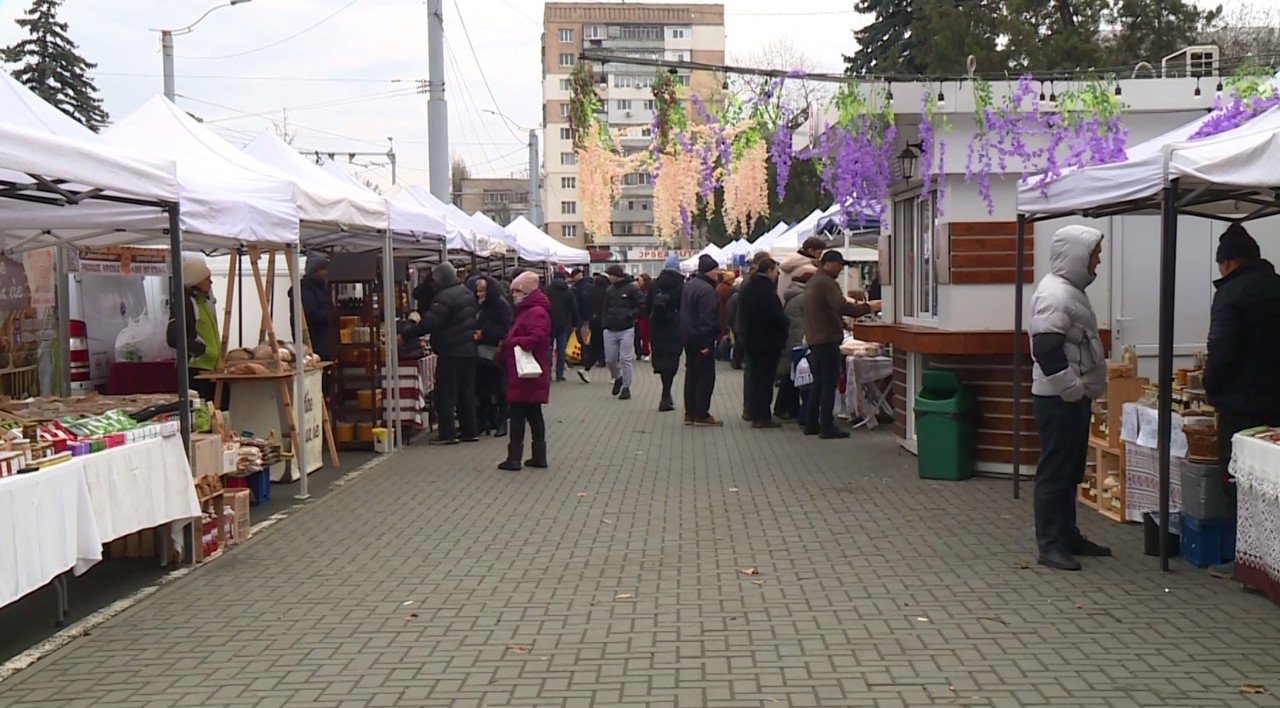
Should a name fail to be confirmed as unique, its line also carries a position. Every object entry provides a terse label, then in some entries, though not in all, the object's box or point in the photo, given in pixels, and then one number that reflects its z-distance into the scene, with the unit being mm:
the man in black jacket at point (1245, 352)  6422
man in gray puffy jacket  6707
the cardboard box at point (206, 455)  7586
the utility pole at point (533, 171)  40000
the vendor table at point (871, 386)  13695
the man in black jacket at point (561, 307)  19297
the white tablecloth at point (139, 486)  6297
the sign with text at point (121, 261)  11460
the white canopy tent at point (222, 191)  7840
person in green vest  10317
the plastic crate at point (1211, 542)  6719
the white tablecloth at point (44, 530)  5250
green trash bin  9945
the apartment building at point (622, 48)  82562
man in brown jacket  12422
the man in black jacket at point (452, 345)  12156
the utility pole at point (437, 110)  19859
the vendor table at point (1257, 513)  5812
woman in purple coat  10648
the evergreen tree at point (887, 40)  33969
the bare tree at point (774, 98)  13211
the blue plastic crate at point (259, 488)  9492
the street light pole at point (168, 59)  19906
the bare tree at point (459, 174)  95719
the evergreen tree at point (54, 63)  36656
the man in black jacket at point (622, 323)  17438
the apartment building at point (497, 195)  101338
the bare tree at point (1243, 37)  30422
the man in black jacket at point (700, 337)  13844
